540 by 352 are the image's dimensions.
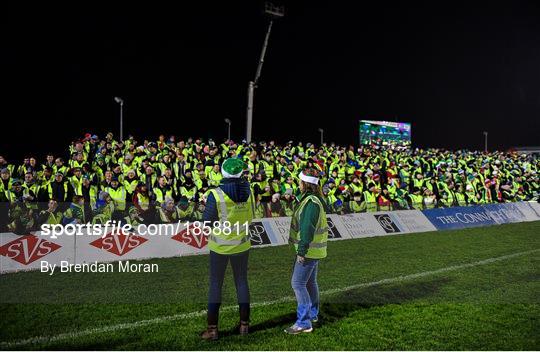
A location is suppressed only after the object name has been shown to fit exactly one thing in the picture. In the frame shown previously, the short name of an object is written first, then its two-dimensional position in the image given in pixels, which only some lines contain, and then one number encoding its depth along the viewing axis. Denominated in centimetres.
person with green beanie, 577
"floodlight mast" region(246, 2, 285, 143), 2222
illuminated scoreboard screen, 4834
